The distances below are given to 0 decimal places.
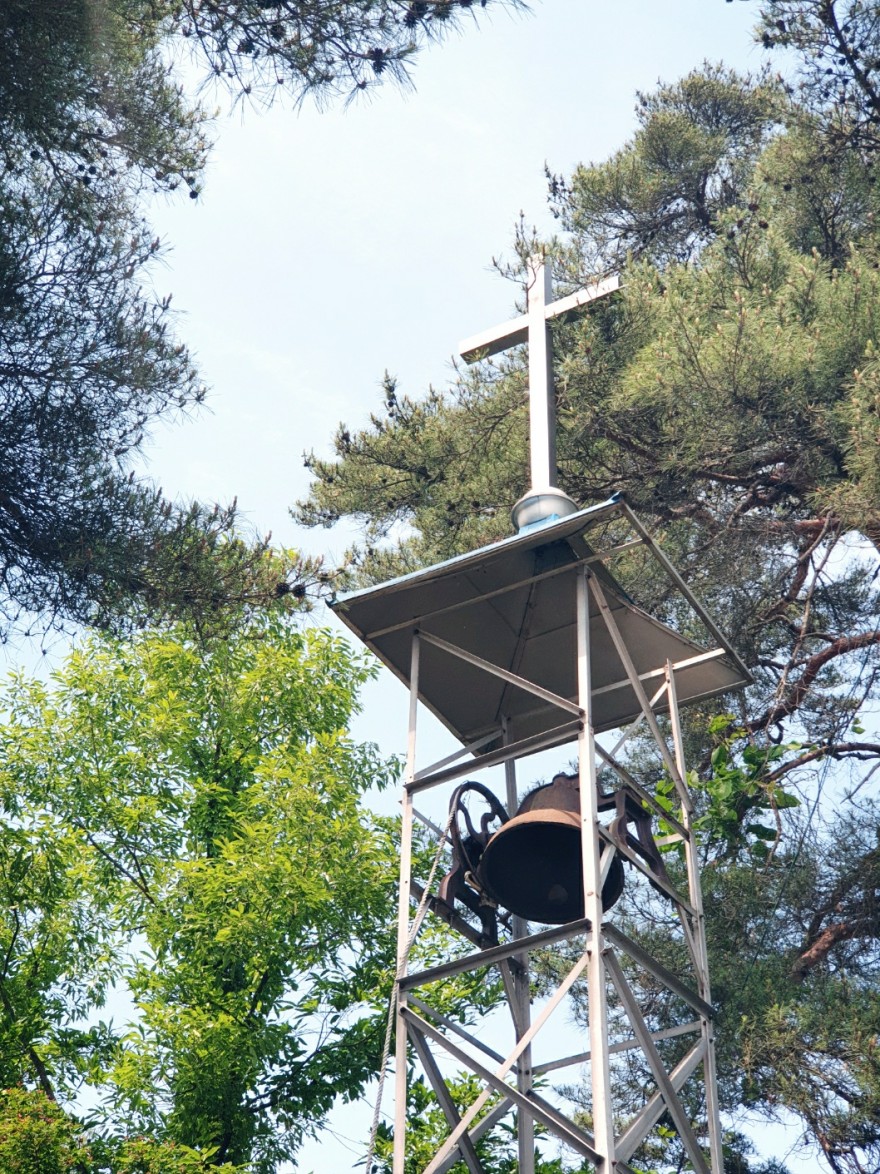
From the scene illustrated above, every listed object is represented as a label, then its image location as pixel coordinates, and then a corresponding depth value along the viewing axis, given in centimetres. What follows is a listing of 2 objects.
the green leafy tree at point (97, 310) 854
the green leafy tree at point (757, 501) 962
